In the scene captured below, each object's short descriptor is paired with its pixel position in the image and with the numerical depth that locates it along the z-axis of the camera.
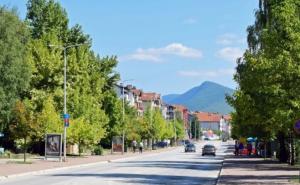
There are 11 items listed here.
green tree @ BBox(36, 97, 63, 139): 56.95
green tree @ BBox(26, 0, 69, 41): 75.81
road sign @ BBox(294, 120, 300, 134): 23.20
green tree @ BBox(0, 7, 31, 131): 62.56
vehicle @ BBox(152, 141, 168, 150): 143.38
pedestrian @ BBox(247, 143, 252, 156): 79.03
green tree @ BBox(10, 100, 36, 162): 53.53
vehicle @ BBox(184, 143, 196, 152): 103.75
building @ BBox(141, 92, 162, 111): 195.75
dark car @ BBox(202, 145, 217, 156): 82.75
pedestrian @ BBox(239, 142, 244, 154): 84.38
